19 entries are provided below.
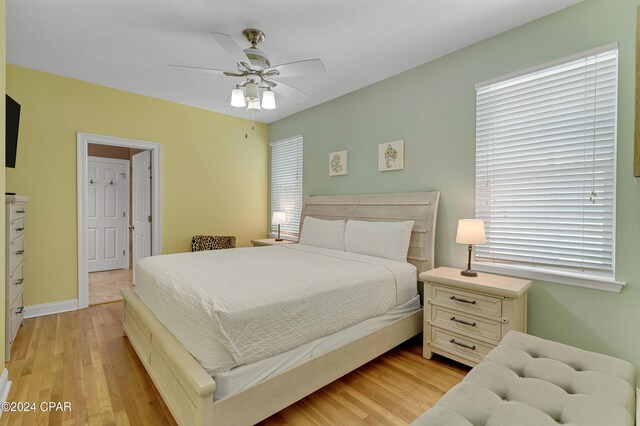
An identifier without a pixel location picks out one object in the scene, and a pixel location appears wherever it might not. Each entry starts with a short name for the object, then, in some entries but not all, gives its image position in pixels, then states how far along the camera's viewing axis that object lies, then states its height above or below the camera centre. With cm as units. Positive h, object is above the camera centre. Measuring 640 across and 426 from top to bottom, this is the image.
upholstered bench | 107 -71
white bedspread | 155 -54
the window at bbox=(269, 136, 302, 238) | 469 +40
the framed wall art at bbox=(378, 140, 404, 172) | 326 +57
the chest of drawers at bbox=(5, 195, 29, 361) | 232 -49
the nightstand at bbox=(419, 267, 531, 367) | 211 -74
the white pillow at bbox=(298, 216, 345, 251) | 342 -29
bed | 150 -90
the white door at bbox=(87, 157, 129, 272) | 547 -13
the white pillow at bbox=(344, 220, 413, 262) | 287 -29
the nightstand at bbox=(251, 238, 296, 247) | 442 -50
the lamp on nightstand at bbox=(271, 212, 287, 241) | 455 -15
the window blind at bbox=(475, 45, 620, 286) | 207 +31
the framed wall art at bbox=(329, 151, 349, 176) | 389 +58
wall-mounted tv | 242 +60
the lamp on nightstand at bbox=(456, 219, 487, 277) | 234 -18
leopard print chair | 434 -50
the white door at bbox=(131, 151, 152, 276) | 428 +3
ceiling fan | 229 +105
